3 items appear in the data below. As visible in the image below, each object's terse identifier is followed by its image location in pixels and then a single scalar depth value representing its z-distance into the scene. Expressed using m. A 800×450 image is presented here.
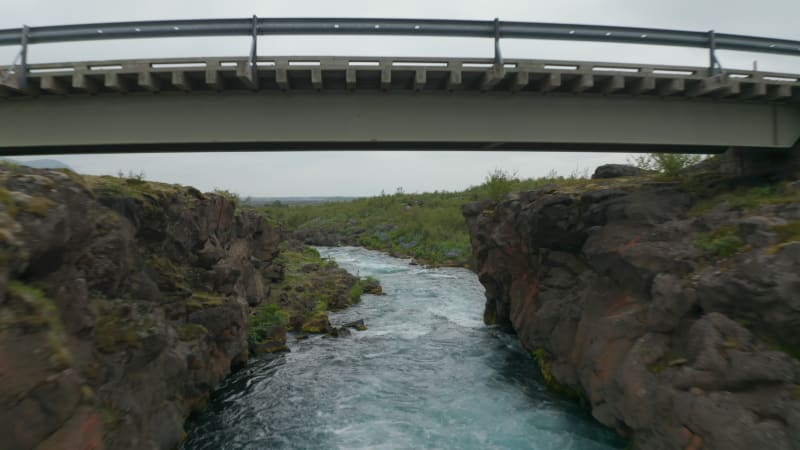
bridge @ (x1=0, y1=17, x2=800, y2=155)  12.95
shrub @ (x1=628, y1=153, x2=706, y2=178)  16.95
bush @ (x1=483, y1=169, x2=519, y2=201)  32.69
